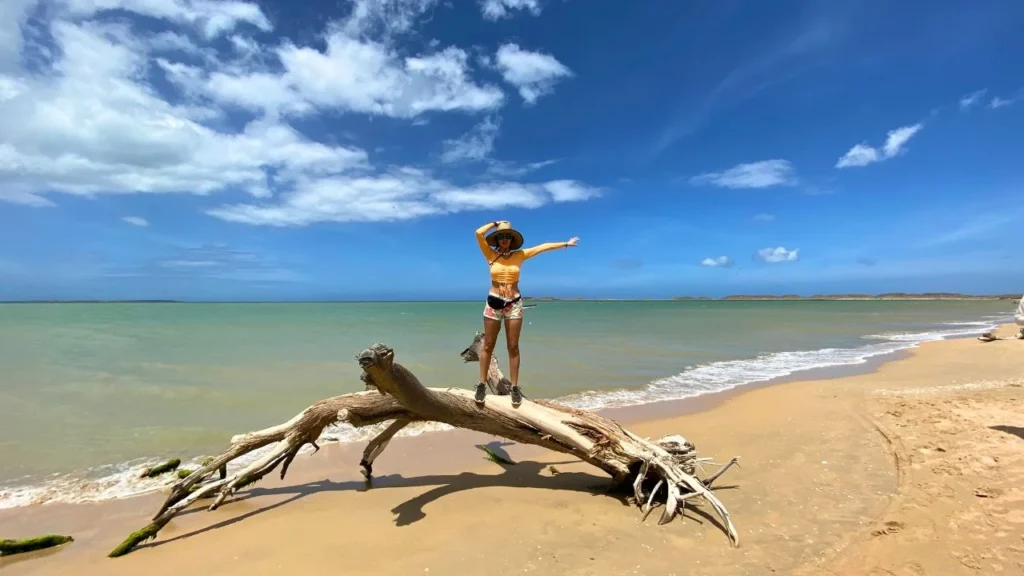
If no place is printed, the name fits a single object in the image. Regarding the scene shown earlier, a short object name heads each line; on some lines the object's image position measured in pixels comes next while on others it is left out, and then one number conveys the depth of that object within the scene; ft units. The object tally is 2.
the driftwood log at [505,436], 17.60
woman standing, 18.01
